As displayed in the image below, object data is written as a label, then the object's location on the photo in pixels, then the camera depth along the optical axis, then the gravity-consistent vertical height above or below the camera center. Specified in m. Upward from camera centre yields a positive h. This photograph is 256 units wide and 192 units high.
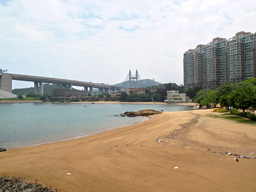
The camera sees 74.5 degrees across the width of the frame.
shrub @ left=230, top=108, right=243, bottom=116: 18.96 -2.09
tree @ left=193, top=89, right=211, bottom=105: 46.72 -0.96
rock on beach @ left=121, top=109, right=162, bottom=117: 34.07 -3.63
